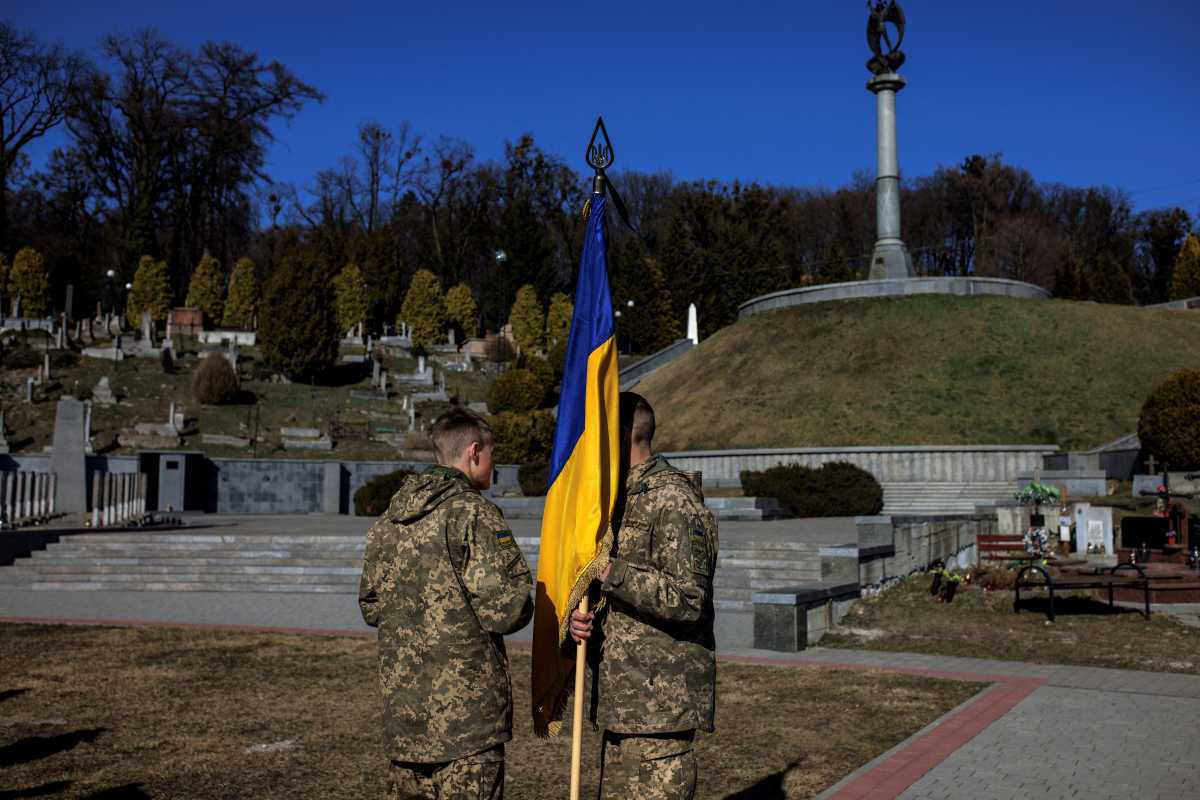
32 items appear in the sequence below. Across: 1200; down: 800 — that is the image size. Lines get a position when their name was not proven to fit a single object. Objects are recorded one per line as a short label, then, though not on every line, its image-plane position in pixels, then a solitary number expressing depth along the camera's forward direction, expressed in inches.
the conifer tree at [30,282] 2532.0
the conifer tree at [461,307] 2753.4
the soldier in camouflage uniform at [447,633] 155.9
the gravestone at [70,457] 971.9
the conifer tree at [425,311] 2637.8
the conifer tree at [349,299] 2647.6
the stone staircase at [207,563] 664.4
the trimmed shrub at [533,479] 1142.8
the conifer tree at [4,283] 2522.1
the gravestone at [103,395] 1700.3
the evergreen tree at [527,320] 2684.5
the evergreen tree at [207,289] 2600.9
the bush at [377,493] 1106.1
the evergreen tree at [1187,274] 2500.0
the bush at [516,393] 1792.6
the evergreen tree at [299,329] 2044.8
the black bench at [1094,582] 474.3
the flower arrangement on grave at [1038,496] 710.5
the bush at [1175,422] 948.6
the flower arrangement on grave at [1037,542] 600.1
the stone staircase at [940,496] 1072.2
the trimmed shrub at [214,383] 1782.7
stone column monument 1619.1
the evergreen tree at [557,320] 2664.9
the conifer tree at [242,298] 2623.0
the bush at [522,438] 1483.8
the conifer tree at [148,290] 2532.0
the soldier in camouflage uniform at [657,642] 157.8
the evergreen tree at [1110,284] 2357.3
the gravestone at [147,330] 2123.9
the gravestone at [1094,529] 655.1
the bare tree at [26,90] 2566.4
